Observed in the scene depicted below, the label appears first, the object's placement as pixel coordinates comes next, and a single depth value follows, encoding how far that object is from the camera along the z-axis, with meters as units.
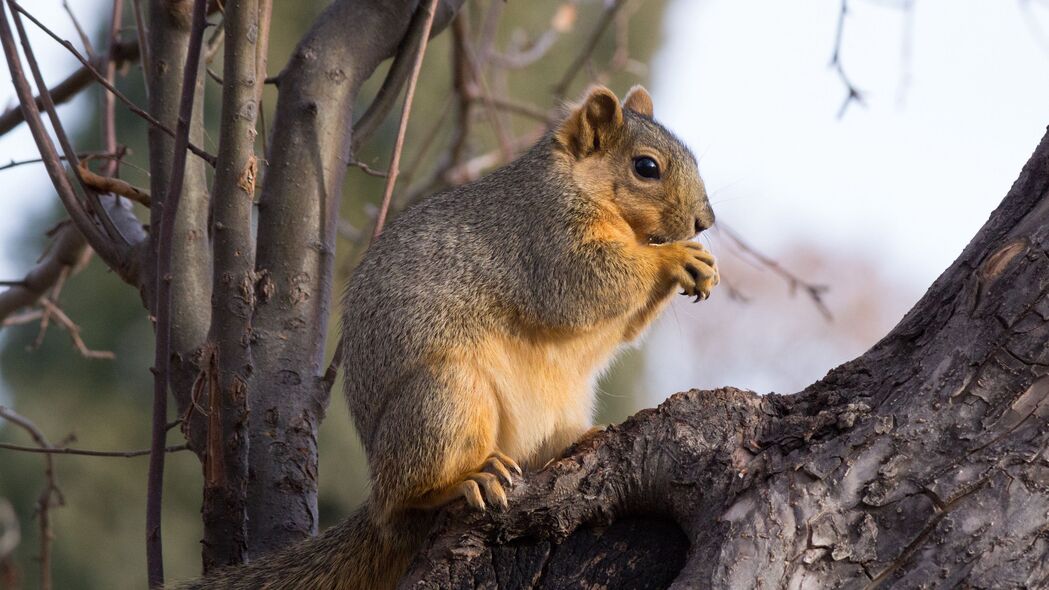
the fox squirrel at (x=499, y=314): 3.84
